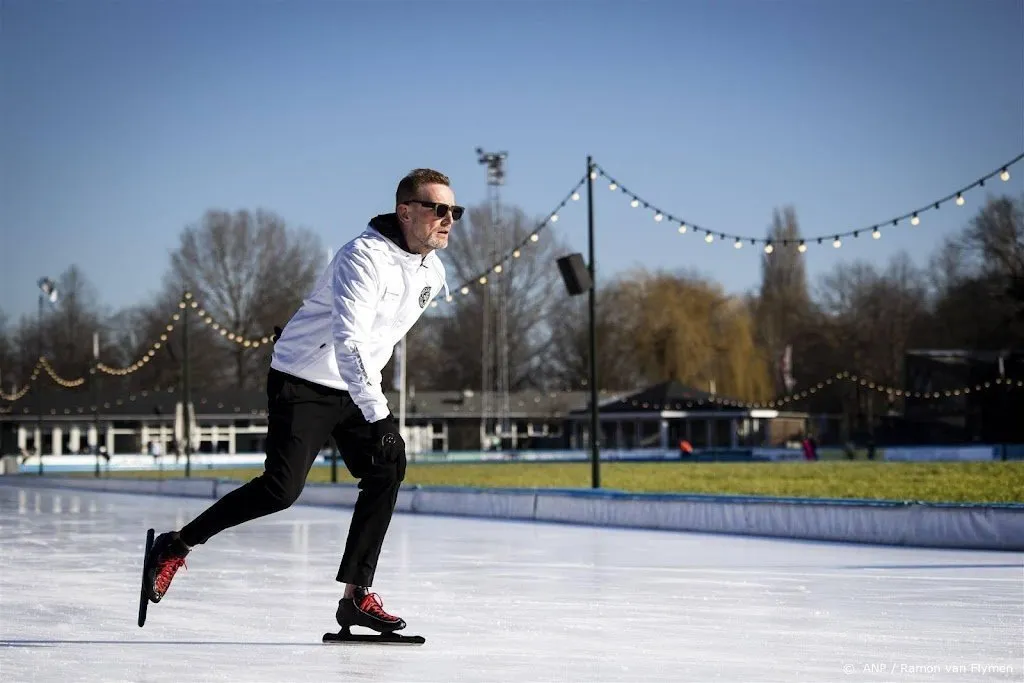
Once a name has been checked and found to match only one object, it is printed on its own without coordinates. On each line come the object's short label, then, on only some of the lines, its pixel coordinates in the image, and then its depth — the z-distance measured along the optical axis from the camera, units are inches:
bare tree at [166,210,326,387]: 2667.3
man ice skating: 196.7
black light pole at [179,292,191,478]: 1494.8
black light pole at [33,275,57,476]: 2074.2
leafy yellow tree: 2787.9
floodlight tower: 2623.0
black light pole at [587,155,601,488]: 729.0
